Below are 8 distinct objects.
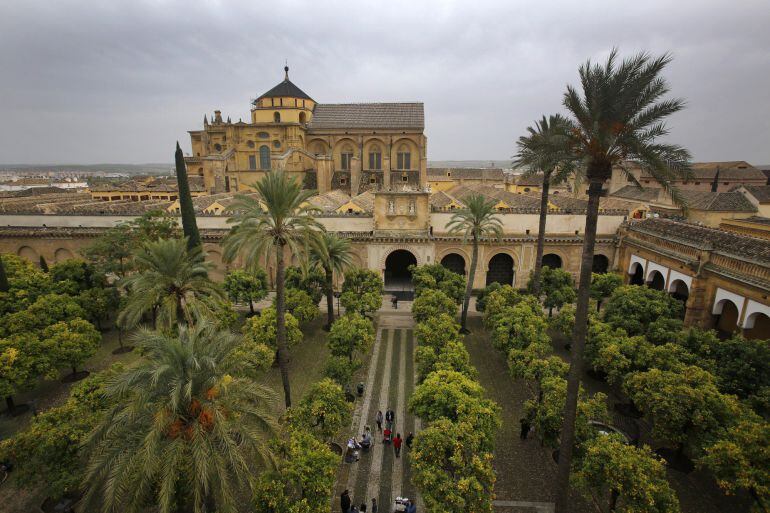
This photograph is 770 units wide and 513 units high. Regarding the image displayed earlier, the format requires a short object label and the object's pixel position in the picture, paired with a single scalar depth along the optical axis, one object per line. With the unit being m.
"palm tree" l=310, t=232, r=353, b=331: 22.44
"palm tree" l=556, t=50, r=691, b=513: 9.14
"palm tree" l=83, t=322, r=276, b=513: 8.15
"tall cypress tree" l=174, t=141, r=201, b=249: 23.73
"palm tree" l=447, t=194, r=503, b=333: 22.61
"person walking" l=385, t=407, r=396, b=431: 15.45
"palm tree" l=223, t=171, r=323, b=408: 13.81
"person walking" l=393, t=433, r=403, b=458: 14.10
